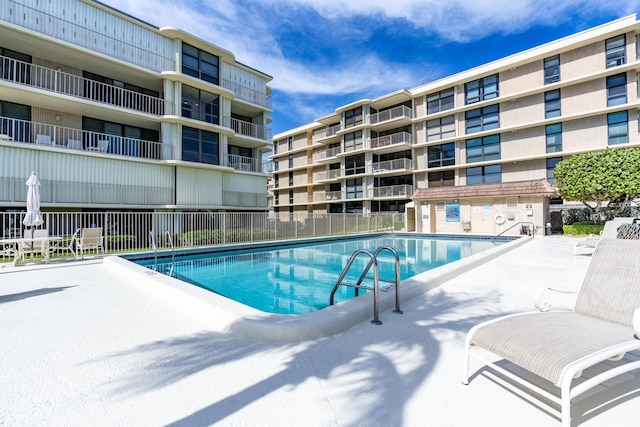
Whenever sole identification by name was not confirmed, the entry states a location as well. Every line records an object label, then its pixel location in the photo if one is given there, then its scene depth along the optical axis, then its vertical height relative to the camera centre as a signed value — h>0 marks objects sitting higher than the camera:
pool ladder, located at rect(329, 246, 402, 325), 3.82 -0.97
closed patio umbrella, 9.35 +0.42
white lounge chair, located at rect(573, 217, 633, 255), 9.12 -0.62
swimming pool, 3.34 -1.21
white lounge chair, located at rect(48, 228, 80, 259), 10.95 -0.98
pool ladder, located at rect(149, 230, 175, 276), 9.20 -1.58
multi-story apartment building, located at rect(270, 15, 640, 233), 21.33 +7.09
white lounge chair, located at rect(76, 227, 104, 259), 10.10 -0.71
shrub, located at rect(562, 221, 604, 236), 17.46 -1.02
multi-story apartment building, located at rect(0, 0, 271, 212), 13.80 +5.49
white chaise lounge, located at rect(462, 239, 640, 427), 1.91 -0.91
